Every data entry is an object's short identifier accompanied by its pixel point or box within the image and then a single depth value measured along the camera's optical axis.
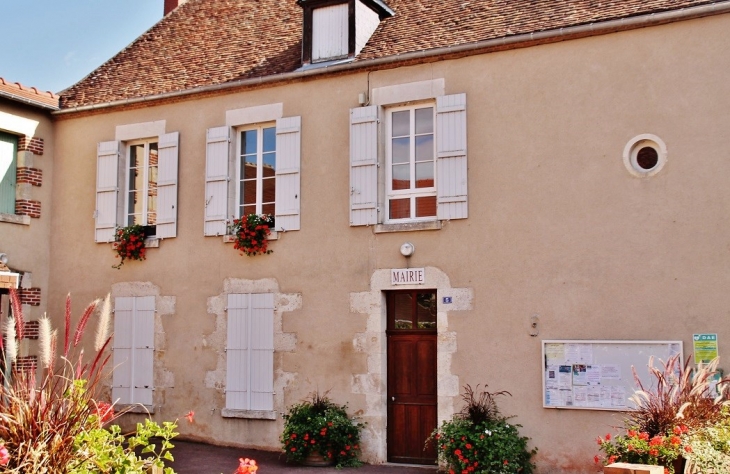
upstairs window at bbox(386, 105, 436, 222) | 9.39
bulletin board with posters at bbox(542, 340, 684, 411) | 7.98
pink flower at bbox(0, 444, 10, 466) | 3.43
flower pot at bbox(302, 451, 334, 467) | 9.03
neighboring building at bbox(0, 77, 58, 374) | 10.85
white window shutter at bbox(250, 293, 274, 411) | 9.86
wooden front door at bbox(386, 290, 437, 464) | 9.21
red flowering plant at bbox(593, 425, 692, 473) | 5.46
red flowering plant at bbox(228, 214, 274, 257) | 9.98
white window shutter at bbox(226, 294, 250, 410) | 9.98
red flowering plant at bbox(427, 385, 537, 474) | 7.99
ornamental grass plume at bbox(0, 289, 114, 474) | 3.58
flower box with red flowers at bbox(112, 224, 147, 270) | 10.77
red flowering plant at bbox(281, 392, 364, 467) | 8.98
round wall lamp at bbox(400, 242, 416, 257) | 9.18
